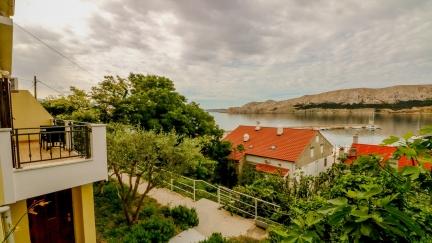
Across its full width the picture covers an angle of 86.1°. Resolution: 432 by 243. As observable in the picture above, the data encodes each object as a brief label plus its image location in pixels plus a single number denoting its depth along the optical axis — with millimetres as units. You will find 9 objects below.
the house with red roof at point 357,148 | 25809
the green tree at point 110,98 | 17016
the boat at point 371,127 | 87912
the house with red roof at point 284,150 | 24672
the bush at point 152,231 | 7106
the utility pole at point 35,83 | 24888
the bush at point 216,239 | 6992
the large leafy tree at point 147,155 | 8164
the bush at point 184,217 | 9312
